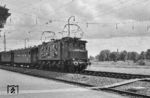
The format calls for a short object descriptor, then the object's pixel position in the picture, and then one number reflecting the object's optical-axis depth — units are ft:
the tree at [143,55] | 534.37
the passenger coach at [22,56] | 151.25
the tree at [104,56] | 564.63
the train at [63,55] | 100.12
